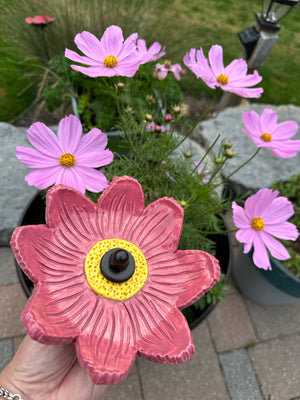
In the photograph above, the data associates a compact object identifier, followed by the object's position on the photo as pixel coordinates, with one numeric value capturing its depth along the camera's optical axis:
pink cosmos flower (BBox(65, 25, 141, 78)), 0.55
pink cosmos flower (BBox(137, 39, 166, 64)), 0.60
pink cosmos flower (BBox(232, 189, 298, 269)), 0.57
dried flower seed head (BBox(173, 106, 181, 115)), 0.63
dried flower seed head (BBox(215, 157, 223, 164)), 0.69
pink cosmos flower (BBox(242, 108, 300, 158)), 0.60
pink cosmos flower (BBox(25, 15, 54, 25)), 1.17
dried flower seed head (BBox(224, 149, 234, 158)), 0.65
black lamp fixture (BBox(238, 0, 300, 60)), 1.15
